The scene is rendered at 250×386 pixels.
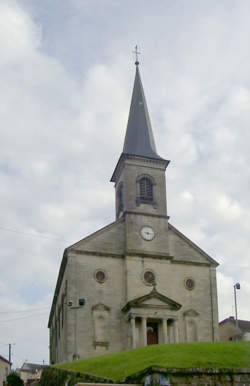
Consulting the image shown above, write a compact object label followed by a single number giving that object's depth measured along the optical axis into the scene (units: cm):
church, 4066
